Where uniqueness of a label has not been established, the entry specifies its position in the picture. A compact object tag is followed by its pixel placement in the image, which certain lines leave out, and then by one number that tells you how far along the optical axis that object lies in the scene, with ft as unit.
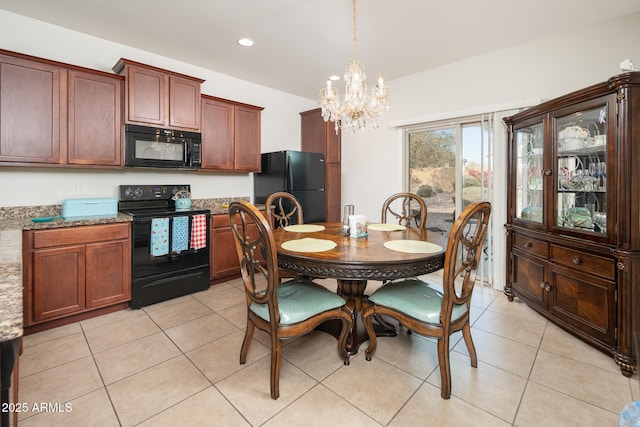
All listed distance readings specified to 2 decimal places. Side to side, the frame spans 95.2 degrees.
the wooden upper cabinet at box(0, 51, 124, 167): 7.58
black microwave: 9.23
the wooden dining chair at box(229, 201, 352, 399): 5.01
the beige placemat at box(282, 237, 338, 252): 5.91
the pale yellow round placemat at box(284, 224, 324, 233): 8.16
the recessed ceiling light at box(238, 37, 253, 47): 9.71
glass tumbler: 7.57
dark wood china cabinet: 6.01
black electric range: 8.98
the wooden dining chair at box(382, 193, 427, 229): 9.20
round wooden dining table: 5.20
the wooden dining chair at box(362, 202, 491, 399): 5.06
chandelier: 7.66
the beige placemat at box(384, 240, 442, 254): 5.82
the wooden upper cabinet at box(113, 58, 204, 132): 9.07
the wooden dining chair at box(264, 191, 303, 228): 9.16
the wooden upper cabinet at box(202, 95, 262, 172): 11.37
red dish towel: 10.02
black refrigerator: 12.53
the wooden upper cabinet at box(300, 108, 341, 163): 14.57
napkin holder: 7.16
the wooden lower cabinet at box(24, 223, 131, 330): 7.36
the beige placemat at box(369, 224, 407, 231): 8.32
